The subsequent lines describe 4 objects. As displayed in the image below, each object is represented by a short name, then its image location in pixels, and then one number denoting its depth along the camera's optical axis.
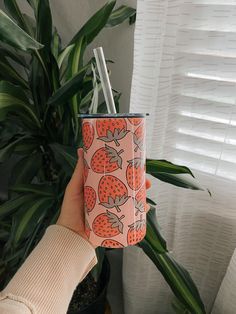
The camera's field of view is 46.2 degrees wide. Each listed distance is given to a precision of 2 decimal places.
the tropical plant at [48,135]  0.63
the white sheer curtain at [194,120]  0.60
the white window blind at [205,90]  0.59
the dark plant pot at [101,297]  0.85
